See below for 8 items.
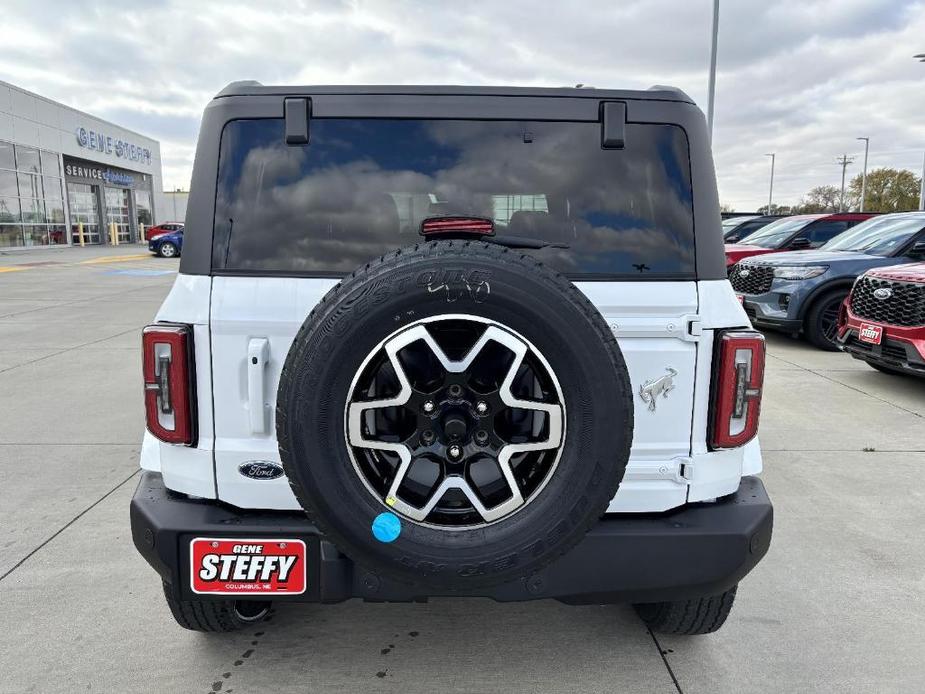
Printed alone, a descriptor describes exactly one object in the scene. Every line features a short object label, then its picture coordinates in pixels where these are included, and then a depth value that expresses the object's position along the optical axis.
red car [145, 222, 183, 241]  31.67
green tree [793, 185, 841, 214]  79.69
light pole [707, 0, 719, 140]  19.27
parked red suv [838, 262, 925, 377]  5.88
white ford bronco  2.00
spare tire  1.71
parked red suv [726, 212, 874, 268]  11.48
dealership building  28.58
